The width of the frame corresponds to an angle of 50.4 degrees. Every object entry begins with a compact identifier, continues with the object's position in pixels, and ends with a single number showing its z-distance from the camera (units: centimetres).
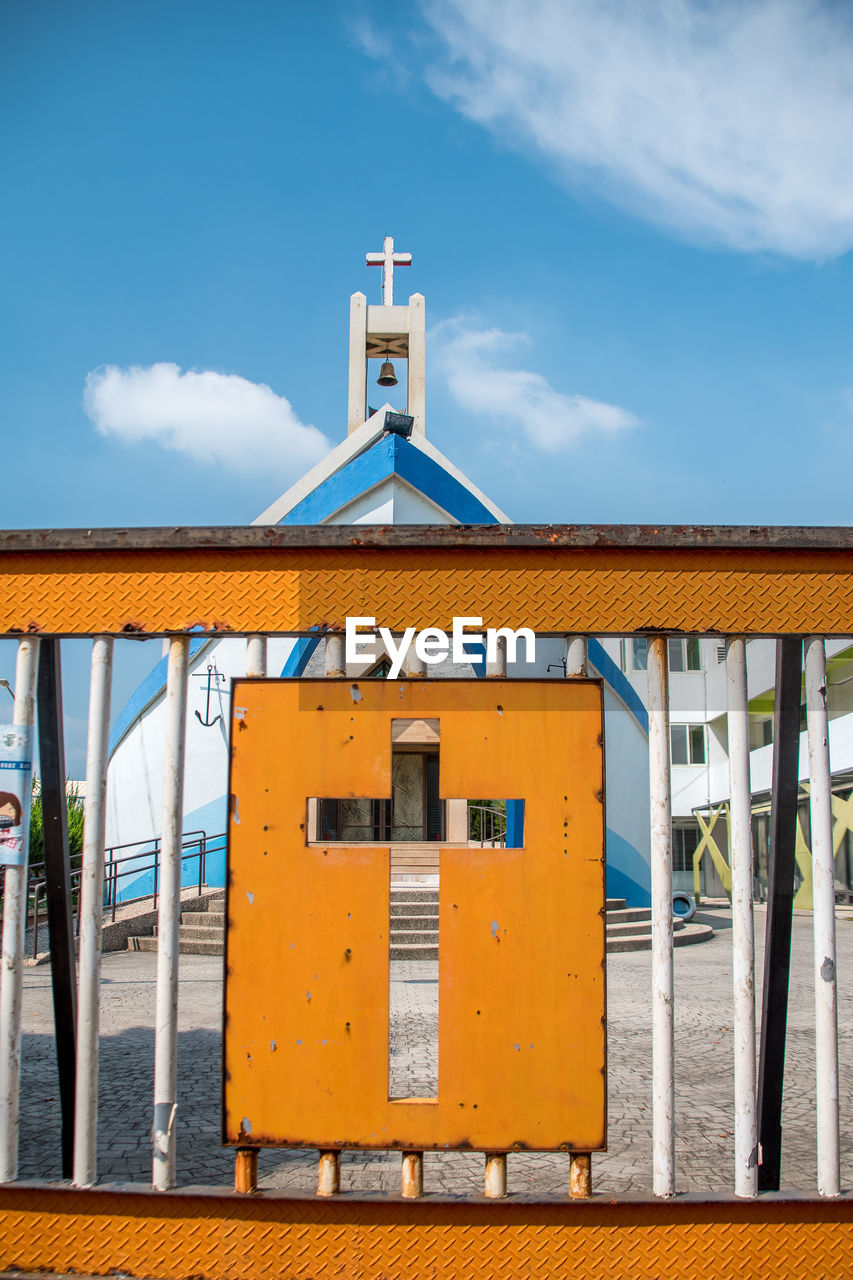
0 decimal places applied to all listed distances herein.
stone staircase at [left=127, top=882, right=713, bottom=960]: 1064
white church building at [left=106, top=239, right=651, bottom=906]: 1393
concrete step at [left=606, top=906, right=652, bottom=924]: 1286
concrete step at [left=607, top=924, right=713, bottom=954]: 1169
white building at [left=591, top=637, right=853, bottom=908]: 2528
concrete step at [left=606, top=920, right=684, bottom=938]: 1216
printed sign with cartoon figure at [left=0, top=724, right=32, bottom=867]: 289
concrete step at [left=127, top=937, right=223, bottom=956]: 1091
